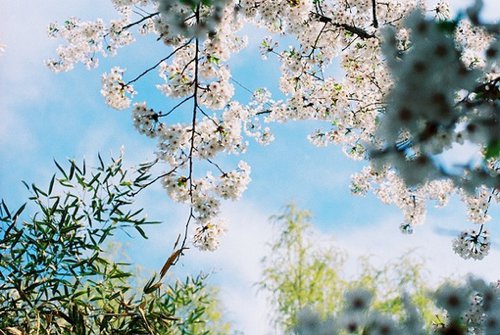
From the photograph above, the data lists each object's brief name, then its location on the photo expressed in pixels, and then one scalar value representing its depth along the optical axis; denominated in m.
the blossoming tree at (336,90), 1.79
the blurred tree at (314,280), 10.27
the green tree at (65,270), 3.89
